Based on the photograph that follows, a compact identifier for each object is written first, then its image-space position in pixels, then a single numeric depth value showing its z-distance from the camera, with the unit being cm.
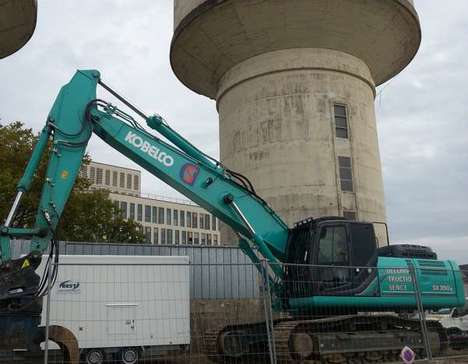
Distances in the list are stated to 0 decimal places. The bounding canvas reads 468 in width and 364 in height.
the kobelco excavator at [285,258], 1025
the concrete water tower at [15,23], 1867
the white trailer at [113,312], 1250
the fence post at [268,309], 904
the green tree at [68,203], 2458
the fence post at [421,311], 1071
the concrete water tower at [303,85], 1952
